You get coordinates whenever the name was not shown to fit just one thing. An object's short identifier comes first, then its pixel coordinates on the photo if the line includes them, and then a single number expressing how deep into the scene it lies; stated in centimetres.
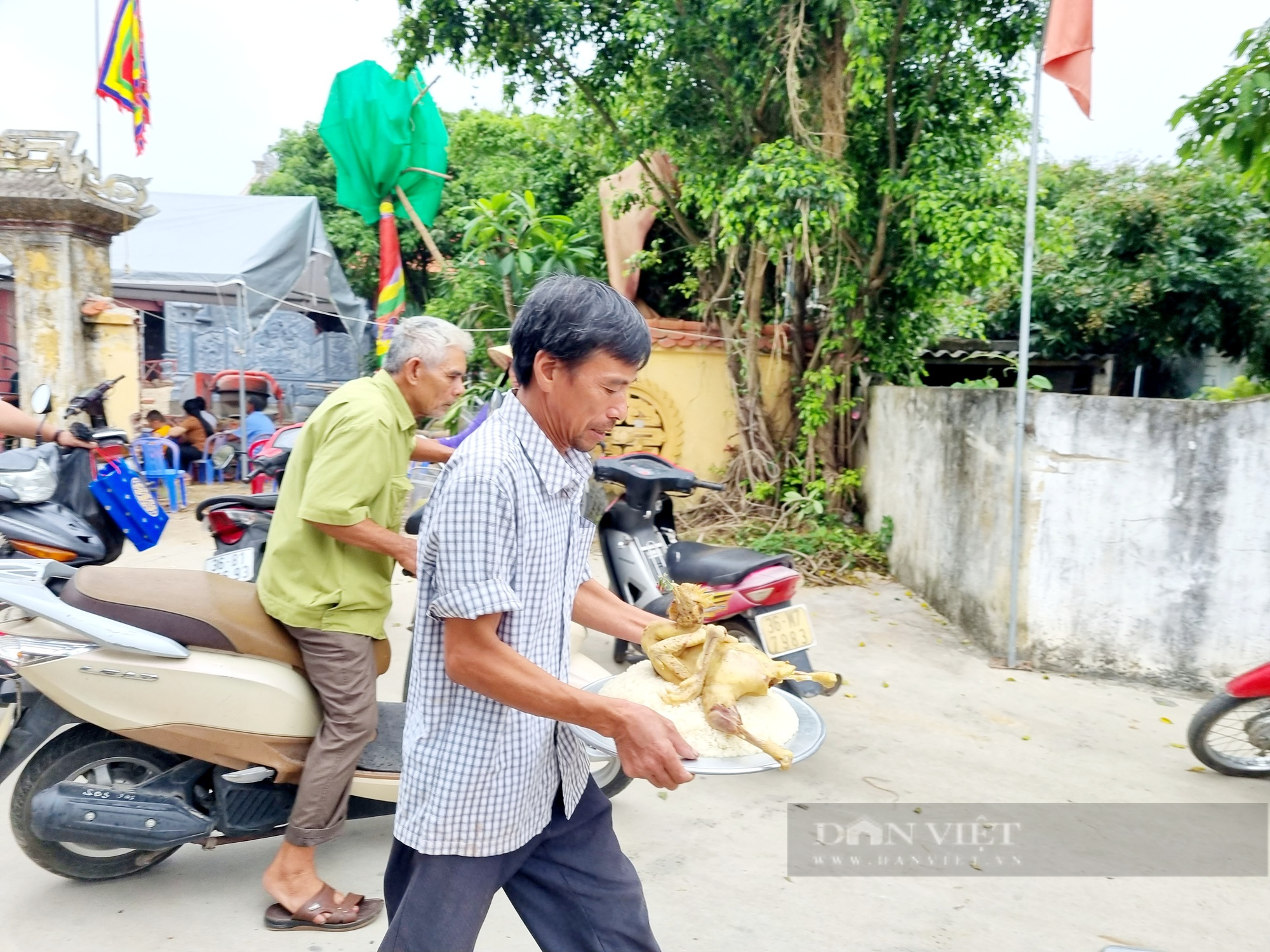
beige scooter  231
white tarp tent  1266
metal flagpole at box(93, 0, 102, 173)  1093
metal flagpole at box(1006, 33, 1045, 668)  438
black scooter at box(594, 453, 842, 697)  361
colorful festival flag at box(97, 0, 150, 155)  1054
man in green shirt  235
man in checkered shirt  129
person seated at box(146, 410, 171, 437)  890
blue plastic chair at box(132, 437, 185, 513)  809
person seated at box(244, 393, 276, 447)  945
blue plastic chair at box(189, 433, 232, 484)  943
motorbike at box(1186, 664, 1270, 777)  339
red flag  418
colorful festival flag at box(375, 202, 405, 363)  1058
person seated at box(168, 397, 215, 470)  922
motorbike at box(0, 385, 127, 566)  332
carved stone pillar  768
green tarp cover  977
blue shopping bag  357
